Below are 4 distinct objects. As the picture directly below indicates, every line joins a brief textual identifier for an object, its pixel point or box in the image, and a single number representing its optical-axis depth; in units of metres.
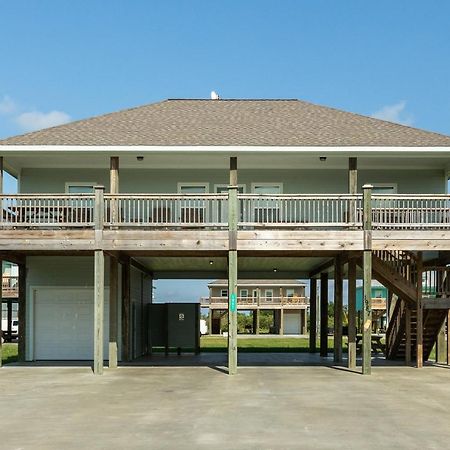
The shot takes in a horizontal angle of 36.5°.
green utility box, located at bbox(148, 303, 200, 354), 25.80
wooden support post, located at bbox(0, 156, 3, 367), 18.78
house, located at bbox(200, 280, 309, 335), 54.38
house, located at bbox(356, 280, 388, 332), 33.40
